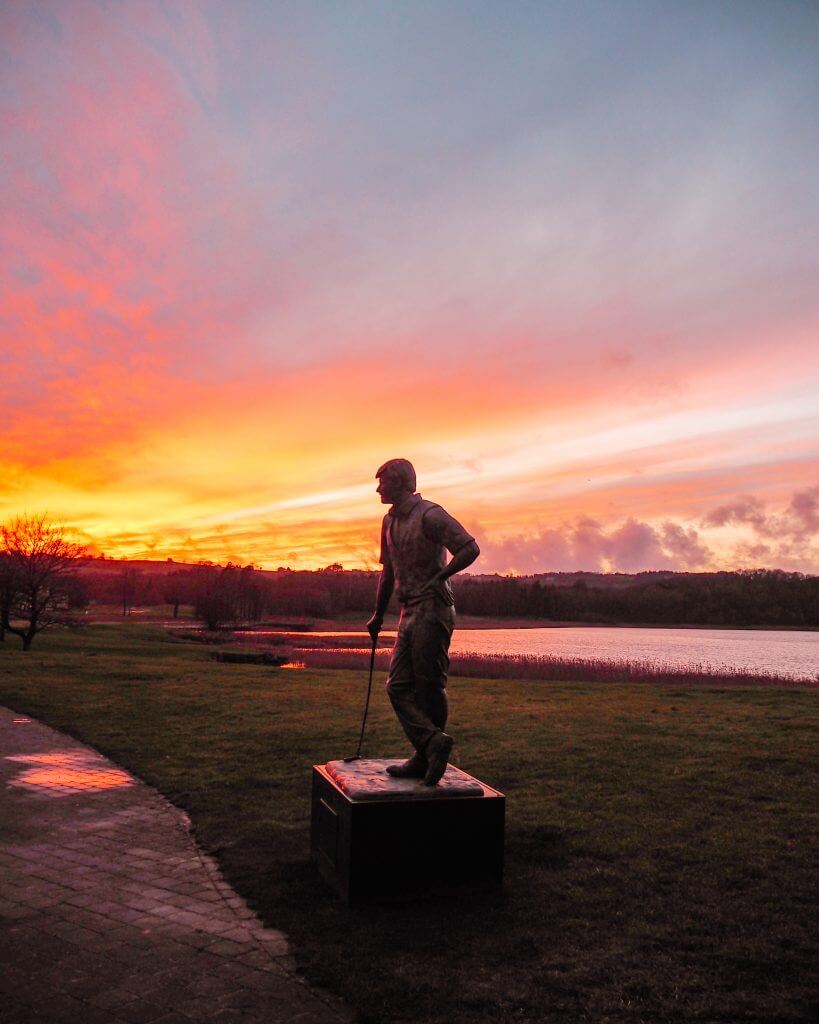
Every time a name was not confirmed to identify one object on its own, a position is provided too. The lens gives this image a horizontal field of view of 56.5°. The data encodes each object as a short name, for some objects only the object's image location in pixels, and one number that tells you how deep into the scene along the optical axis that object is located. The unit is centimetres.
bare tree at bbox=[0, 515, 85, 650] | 3044
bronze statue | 585
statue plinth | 529
